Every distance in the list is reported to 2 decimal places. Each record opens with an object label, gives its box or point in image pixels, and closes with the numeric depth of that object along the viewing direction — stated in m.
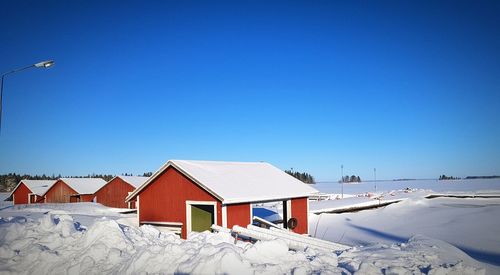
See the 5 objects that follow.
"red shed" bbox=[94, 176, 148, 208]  44.88
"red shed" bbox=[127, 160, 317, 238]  15.71
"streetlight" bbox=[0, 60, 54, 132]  12.70
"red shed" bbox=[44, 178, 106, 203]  50.16
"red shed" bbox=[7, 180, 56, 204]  54.25
